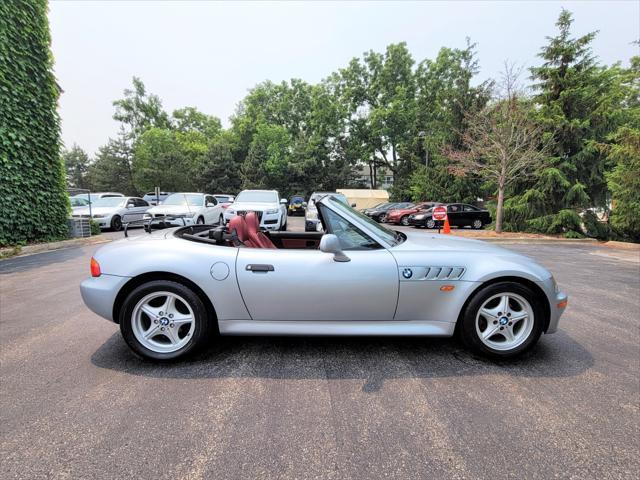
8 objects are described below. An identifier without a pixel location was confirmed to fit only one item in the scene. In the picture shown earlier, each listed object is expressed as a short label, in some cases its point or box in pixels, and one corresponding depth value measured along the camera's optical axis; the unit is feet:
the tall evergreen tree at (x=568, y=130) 52.90
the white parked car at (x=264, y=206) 36.27
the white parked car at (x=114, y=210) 45.70
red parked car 70.28
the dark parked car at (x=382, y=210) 75.20
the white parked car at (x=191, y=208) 38.47
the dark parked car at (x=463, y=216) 64.95
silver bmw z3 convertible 9.11
